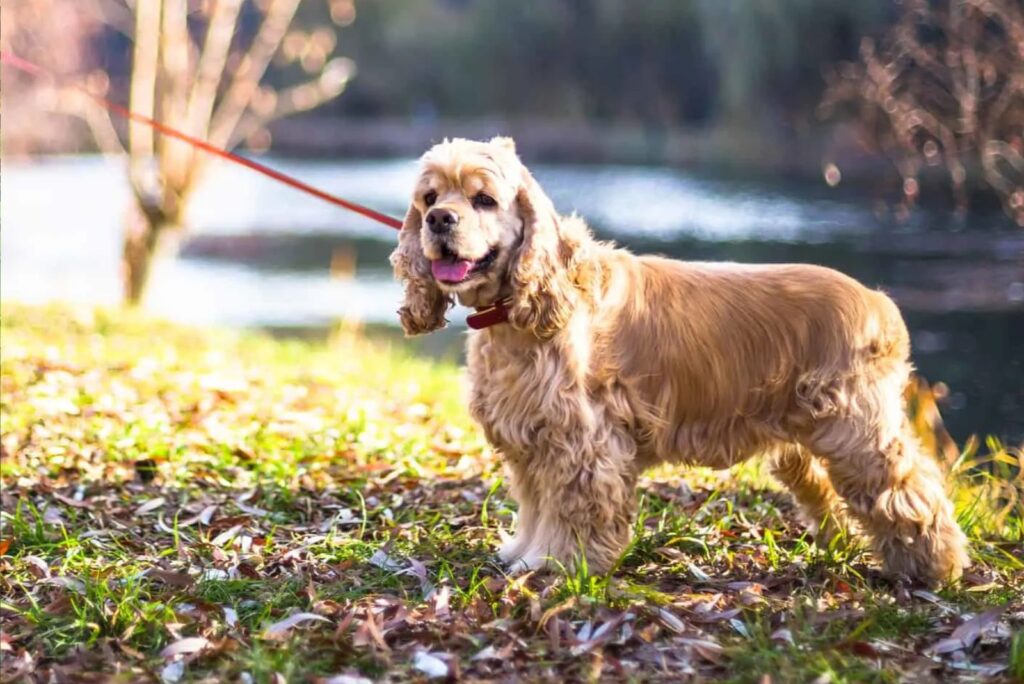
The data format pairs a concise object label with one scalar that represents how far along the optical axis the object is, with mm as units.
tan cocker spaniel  4309
